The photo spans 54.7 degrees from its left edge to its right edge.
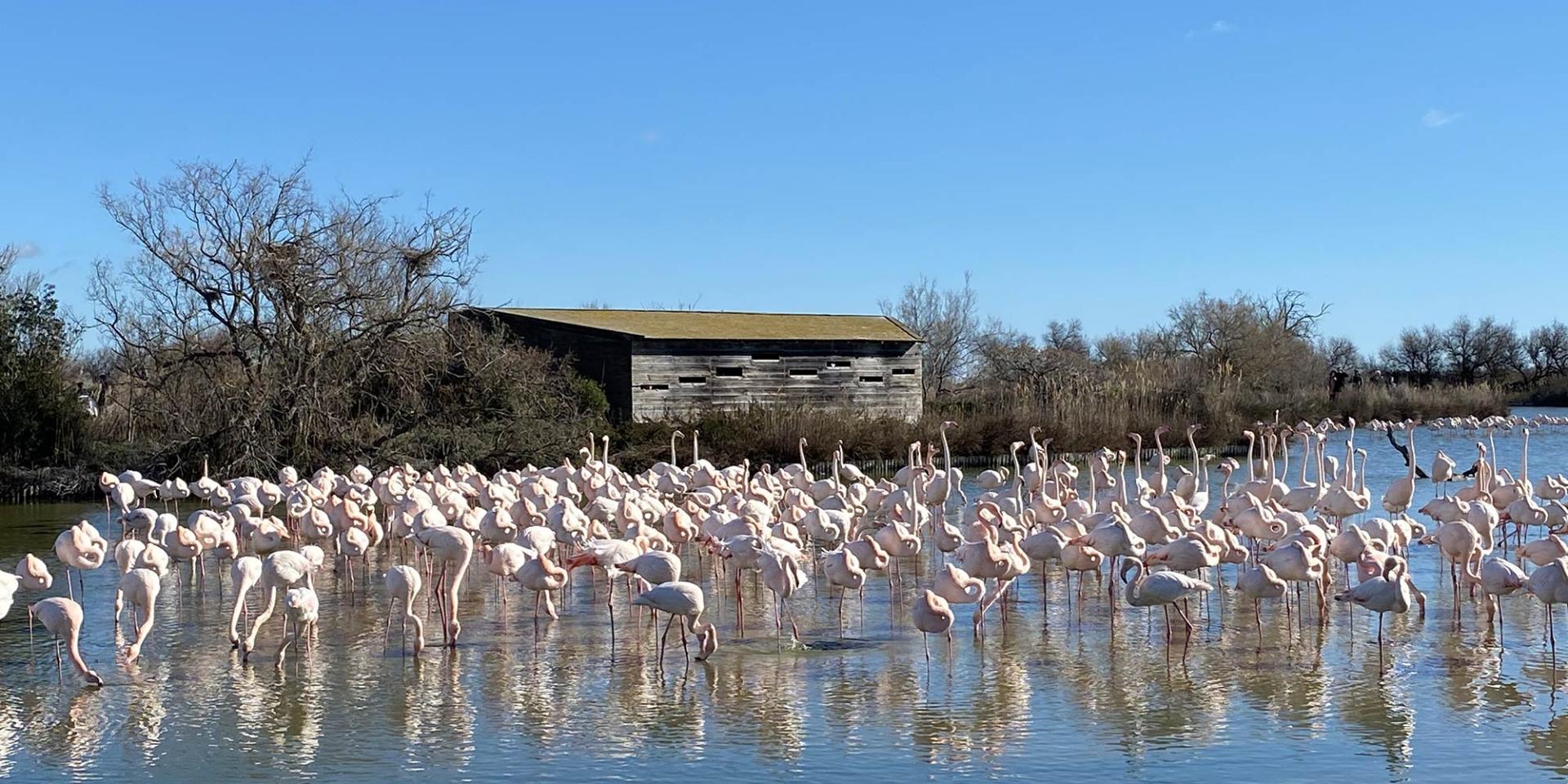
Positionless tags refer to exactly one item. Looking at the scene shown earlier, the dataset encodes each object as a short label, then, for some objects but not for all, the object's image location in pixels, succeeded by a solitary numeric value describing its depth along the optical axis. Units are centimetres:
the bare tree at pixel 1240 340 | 4956
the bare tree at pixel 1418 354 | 7138
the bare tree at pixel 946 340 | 5762
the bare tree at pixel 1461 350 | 6931
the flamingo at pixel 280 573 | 949
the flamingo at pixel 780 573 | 970
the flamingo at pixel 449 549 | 1002
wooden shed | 2973
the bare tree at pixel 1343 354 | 7362
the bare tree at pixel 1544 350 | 6969
